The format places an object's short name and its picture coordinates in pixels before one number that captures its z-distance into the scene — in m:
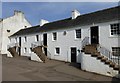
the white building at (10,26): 37.31
